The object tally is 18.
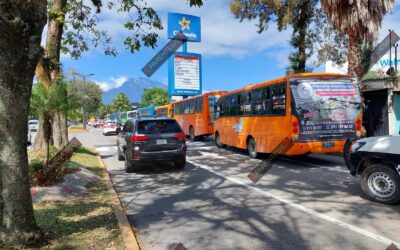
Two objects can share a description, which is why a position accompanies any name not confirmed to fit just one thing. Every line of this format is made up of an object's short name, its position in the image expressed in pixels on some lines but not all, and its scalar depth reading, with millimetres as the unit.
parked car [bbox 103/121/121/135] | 36031
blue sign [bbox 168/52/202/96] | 34094
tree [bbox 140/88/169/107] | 89088
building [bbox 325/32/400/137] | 17266
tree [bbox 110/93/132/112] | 99294
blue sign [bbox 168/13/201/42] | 34375
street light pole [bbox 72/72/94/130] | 59009
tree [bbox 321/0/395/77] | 14758
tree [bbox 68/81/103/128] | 64875
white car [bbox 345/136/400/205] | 6461
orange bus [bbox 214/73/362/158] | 10914
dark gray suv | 10797
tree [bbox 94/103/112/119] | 123950
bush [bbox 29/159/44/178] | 8148
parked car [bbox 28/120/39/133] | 42225
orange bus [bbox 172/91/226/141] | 22047
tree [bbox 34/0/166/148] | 10148
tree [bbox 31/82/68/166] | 8812
